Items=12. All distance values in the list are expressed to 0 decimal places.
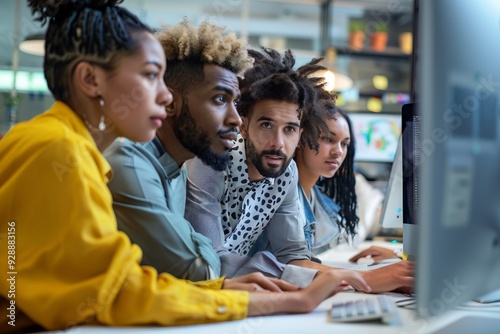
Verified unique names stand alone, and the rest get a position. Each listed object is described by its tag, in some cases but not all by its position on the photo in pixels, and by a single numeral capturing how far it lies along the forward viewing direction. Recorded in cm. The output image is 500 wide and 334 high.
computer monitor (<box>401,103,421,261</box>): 151
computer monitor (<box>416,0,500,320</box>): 78
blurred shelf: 618
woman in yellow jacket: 83
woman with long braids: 182
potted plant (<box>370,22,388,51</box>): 639
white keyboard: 98
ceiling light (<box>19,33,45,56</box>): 366
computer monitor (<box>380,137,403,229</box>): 187
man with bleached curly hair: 110
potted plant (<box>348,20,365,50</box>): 633
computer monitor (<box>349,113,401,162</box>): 398
